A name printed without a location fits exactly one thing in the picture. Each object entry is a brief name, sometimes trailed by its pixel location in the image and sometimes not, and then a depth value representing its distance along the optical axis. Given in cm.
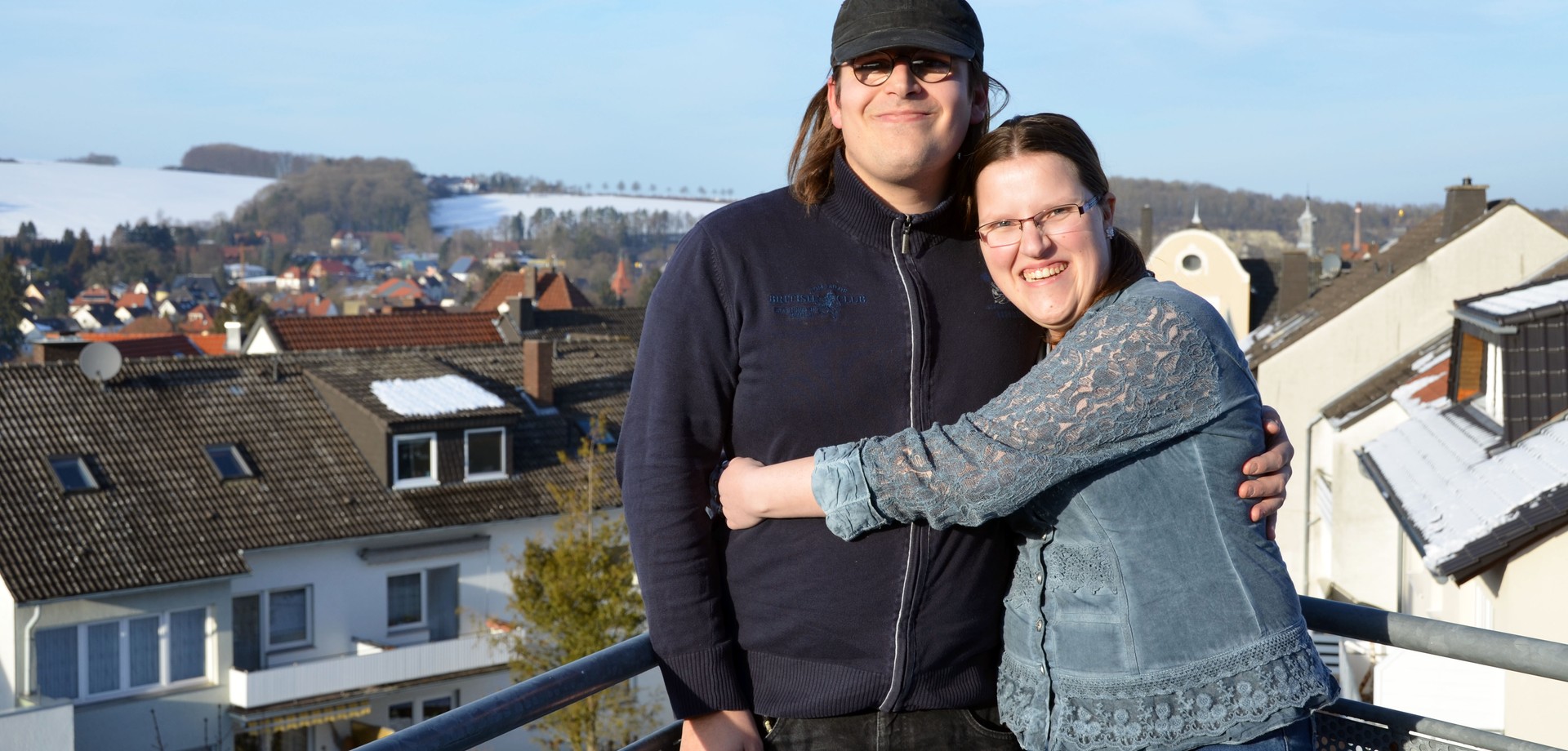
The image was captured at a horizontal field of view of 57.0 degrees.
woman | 239
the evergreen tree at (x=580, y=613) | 2025
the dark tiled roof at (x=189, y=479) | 2066
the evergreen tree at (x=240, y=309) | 8106
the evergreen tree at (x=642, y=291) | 10362
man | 267
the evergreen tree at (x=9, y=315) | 9900
